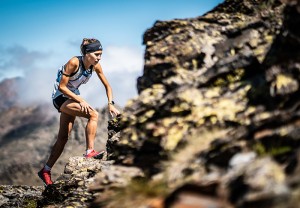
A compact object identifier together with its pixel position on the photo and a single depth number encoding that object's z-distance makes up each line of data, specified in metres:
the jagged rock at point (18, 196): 14.09
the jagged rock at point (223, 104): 5.30
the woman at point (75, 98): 12.12
